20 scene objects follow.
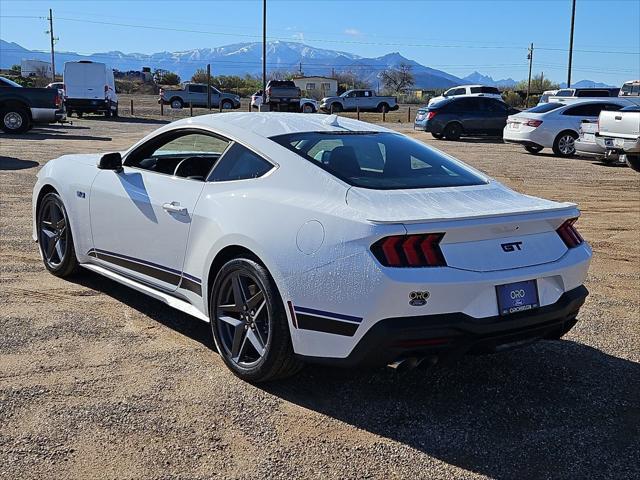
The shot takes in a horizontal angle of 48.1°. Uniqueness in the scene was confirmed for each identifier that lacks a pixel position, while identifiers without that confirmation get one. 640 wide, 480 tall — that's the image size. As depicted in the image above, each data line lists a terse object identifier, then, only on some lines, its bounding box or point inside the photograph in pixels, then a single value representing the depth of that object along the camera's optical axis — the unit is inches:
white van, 1290.6
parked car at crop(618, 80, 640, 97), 1120.2
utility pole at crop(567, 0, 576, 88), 1893.5
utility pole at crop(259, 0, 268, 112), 1589.3
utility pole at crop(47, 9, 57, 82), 3774.1
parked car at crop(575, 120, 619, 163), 627.1
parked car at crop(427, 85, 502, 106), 1480.1
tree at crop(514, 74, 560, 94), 3194.1
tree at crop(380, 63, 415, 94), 4148.6
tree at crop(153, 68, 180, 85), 3184.1
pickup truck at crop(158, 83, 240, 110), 1806.1
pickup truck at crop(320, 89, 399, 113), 1809.8
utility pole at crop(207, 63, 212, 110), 1623.4
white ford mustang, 133.0
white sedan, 734.5
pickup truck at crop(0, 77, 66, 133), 831.7
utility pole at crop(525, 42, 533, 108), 3548.2
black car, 968.8
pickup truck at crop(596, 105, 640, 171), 536.7
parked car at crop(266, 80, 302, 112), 1606.8
